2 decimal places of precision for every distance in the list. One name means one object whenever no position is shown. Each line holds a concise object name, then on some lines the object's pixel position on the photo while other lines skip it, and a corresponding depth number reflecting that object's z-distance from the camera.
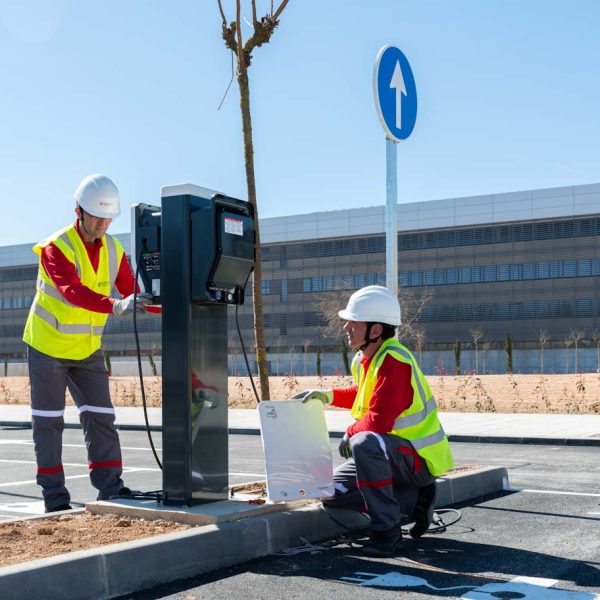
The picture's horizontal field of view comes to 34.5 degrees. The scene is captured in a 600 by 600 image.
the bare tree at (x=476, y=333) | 54.08
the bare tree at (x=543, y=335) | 53.84
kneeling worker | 5.24
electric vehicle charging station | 5.43
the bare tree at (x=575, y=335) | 53.00
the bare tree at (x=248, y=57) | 8.25
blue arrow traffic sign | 7.16
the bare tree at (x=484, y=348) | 50.11
